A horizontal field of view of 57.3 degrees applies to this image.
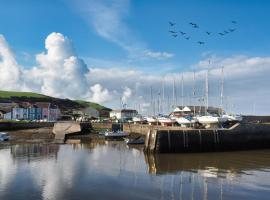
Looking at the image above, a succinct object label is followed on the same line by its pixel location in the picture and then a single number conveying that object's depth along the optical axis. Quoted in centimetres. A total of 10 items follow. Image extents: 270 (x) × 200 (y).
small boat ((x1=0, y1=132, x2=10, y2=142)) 3564
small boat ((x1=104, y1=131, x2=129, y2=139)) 3917
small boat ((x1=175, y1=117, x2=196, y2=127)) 3495
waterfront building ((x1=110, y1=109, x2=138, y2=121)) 8660
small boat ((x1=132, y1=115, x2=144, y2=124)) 5122
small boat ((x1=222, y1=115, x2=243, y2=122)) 3407
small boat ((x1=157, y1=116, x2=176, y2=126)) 3955
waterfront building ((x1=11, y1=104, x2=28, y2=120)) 6939
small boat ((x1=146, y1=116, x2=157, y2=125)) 4511
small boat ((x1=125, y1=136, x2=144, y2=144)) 3314
